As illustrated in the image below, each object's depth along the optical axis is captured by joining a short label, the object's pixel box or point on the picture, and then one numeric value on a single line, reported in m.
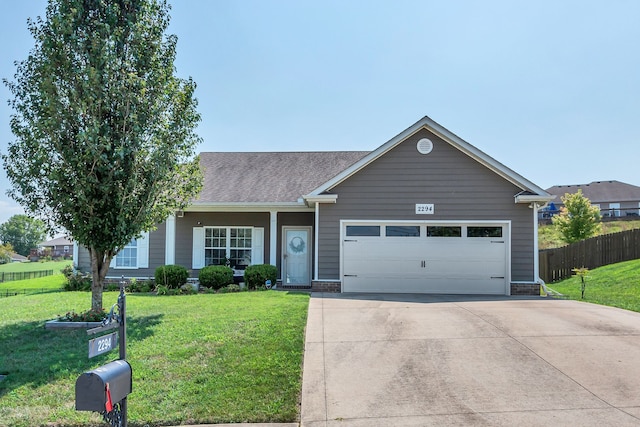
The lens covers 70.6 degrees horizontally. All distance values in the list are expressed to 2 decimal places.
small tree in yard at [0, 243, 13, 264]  61.90
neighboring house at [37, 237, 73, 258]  94.99
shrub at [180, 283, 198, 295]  14.16
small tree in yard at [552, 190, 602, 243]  30.03
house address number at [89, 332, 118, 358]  3.62
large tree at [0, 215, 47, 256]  99.31
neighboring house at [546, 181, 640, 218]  54.56
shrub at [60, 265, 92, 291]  15.36
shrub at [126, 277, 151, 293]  14.73
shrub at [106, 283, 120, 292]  15.00
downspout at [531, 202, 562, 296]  13.14
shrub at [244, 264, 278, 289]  14.52
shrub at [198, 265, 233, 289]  14.51
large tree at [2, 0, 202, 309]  8.57
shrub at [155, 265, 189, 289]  14.52
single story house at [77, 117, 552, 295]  13.26
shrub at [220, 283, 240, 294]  14.24
